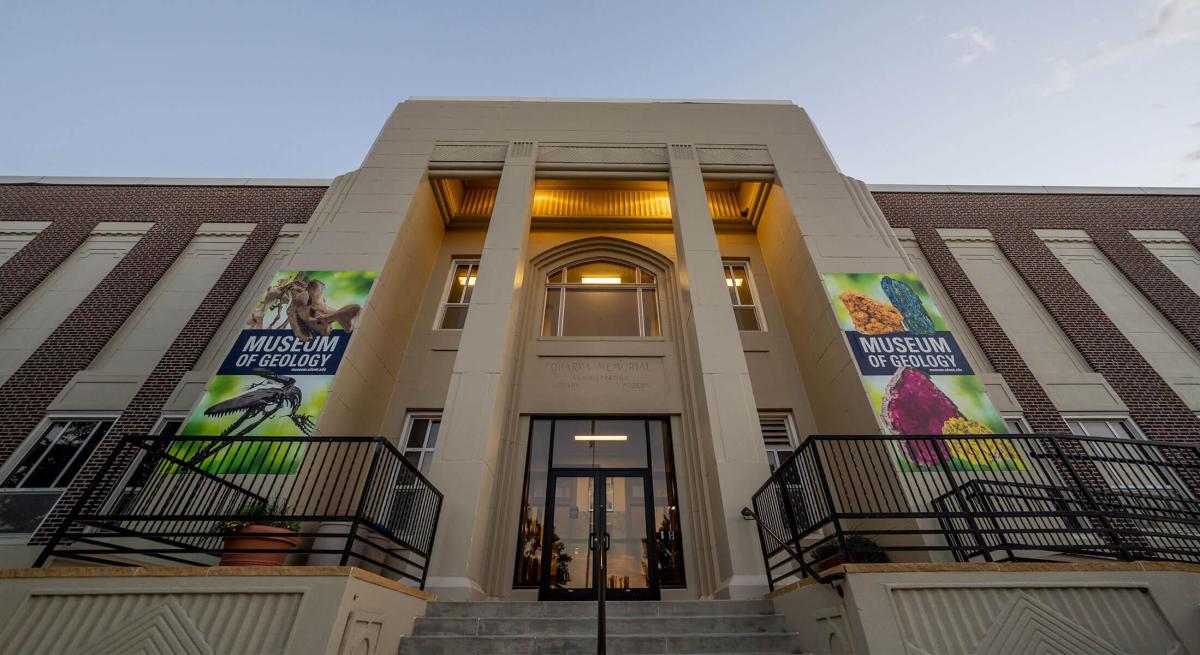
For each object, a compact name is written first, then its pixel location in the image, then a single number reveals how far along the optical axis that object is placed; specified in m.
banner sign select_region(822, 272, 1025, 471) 7.19
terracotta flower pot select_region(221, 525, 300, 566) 5.01
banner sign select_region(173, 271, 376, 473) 7.05
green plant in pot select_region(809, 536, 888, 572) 5.23
